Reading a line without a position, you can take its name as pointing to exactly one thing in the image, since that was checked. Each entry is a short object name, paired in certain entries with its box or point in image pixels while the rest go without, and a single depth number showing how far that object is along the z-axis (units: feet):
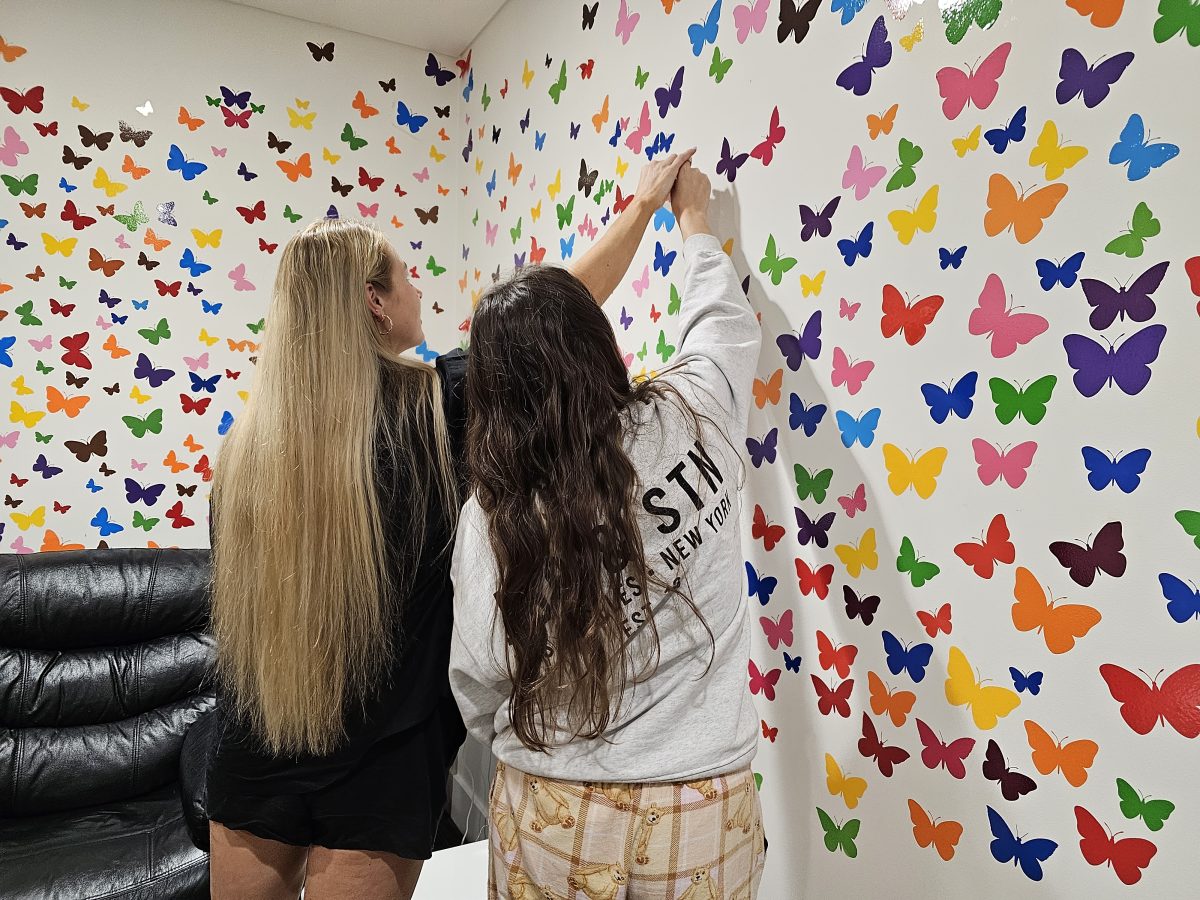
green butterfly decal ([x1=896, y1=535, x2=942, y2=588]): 3.85
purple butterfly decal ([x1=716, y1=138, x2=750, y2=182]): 5.02
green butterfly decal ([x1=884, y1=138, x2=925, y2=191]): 3.87
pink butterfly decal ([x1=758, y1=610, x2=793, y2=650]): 4.81
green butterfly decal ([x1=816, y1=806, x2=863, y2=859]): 4.30
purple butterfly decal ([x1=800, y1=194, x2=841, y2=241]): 4.36
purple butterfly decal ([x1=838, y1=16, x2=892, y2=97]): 4.01
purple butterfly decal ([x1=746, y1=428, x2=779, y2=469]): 4.84
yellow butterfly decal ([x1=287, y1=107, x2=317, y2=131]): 9.17
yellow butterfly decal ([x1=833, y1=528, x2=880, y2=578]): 4.17
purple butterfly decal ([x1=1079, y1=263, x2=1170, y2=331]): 2.96
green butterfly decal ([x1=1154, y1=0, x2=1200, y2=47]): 2.80
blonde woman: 3.84
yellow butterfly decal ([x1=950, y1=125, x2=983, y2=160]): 3.57
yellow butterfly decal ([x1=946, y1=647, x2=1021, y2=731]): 3.50
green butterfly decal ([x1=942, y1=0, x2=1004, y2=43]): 3.49
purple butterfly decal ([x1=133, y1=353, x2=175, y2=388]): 8.57
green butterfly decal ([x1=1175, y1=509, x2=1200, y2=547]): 2.84
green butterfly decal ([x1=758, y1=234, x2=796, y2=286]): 4.69
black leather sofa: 6.39
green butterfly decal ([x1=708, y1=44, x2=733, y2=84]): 5.12
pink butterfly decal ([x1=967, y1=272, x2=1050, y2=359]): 3.38
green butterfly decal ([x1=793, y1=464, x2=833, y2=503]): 4.47
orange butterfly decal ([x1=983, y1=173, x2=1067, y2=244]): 3.29
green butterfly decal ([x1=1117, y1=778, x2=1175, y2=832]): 2.93
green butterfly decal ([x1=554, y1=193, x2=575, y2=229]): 7.13
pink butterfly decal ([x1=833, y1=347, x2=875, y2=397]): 4.19
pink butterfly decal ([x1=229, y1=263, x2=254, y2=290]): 8.99
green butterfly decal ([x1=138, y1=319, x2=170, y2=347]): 8.58
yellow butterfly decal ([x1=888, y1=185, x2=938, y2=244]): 3.79
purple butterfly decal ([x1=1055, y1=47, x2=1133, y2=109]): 3.04
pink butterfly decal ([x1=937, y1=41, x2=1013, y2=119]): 3.48
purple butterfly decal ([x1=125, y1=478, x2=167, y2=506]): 8.61
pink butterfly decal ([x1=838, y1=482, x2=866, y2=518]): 4.22
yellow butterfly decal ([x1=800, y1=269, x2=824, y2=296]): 4.45
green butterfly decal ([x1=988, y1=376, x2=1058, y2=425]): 3.33
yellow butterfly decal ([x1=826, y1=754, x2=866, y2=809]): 4.28
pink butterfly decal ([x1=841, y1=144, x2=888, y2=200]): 4.08
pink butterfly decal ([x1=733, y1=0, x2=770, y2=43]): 4.79
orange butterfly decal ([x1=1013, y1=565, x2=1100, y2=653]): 3.19
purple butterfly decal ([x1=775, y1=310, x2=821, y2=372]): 4.50
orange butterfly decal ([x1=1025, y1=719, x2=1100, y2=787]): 3.18
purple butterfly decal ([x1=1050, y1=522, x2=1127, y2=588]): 3.08
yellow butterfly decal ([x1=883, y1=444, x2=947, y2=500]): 3.81
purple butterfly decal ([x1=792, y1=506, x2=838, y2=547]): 4.47
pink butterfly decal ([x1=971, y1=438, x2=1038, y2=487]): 3.41
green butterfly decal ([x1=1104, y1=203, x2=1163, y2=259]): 2.95
